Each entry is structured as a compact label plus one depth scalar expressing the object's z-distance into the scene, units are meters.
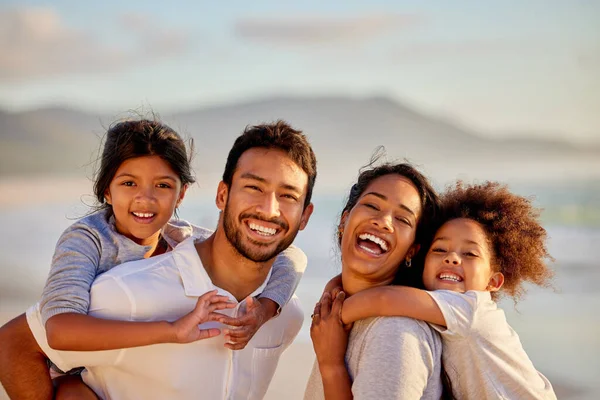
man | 3.36
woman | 2.72
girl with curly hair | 2.86
